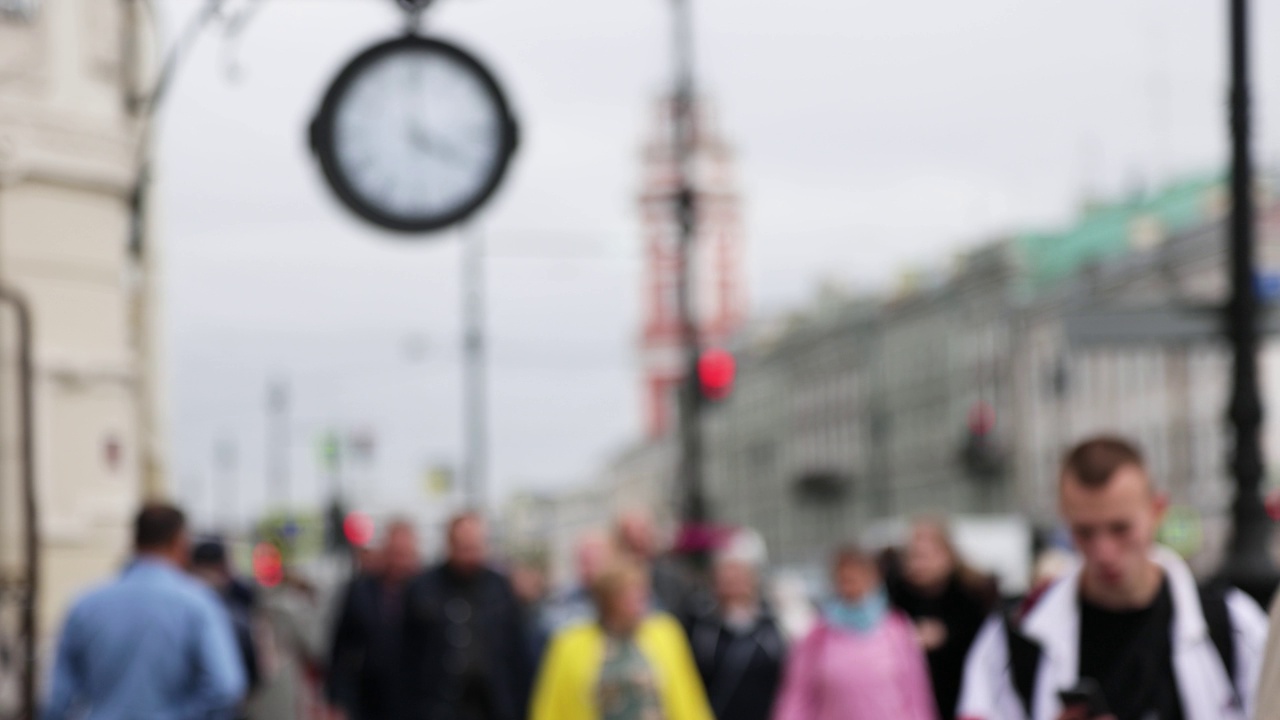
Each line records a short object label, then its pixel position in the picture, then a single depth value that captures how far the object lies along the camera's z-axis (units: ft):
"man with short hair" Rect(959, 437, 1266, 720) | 16.99
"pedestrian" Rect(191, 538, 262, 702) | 47.47
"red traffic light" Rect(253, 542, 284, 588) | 139.47
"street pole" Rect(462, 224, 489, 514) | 175.11
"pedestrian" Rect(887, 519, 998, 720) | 40.96
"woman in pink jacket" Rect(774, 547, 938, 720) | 37.42
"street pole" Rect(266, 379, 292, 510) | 248.11
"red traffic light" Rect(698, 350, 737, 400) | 74.74
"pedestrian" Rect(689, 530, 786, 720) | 42.01
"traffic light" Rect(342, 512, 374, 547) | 128.77
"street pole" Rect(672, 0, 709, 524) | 83.61
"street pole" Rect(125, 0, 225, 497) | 59.93
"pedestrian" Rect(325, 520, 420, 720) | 47.55
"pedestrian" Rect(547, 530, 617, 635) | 45.65
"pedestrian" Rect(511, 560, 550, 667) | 72.77
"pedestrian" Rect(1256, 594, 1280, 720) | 10.85
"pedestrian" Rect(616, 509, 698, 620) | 44.60
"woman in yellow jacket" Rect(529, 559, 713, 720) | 35.32
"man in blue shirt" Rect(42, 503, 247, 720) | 27.61
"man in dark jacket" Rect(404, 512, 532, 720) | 41.04
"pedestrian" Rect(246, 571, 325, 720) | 60.13
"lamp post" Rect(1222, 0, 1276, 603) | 35.76
